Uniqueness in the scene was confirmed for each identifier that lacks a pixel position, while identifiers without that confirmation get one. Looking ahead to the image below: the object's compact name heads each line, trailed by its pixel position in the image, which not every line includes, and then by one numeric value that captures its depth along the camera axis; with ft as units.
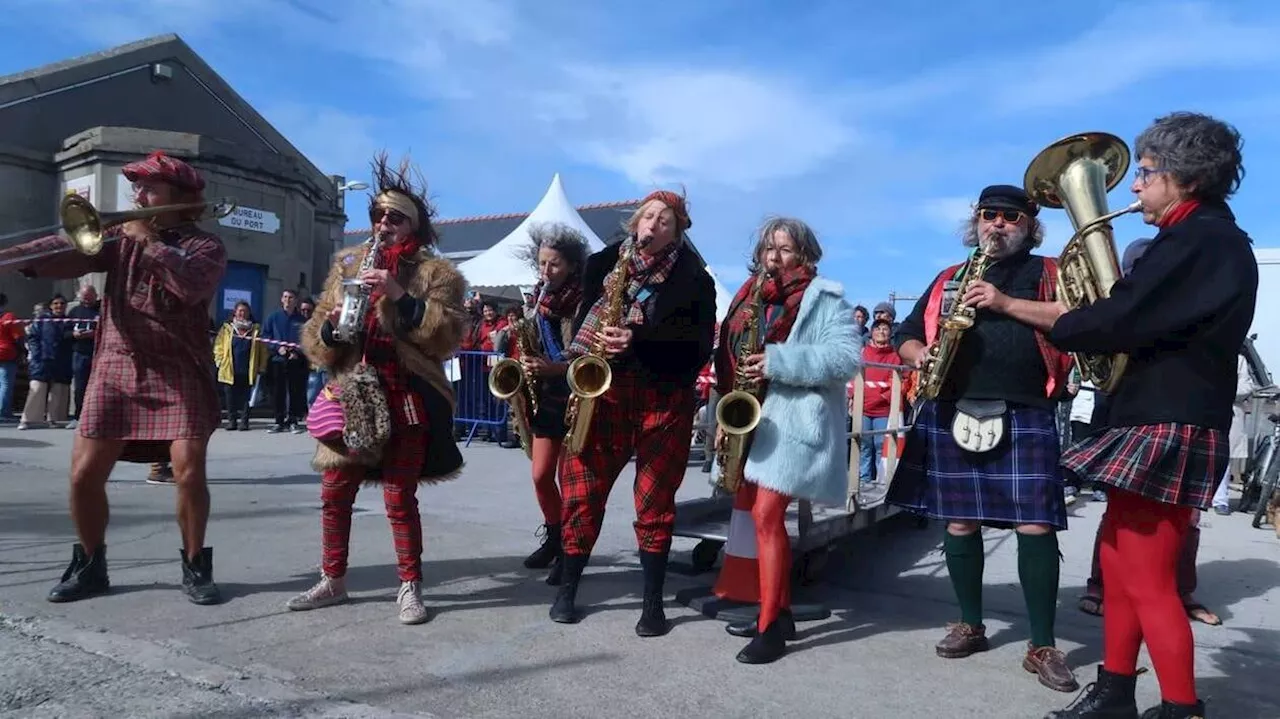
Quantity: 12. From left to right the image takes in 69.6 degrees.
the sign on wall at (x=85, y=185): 48.55
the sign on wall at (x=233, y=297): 50.78
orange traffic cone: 14.20
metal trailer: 14.31
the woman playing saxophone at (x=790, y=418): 12.21
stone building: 49.21
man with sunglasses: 11.85
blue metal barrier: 37.91
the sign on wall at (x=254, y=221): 51.01
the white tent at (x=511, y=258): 50.16
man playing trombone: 13.10
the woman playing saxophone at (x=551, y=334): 15.76
